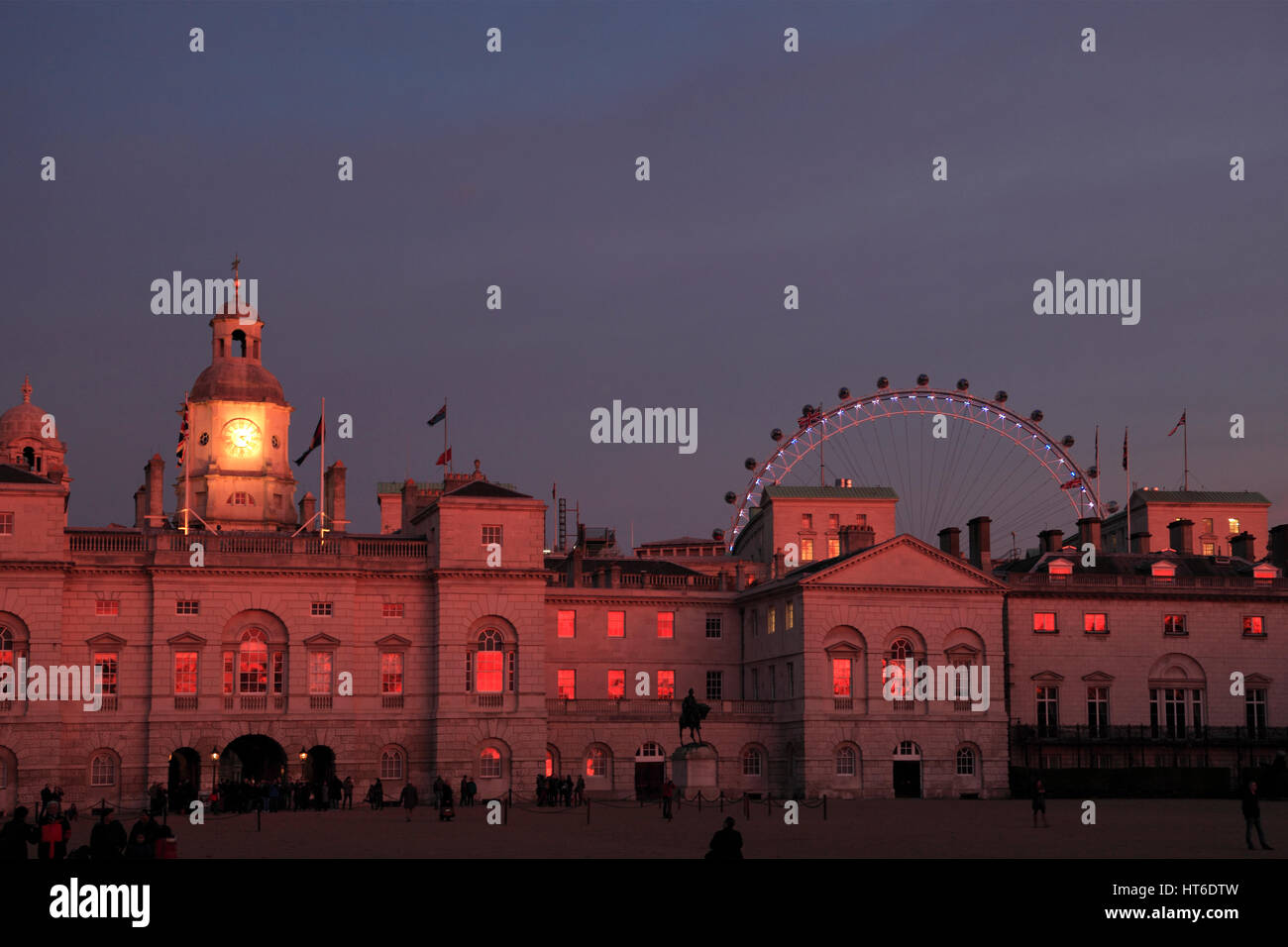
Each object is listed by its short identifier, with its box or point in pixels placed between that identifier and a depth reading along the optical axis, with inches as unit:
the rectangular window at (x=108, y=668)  2974.9
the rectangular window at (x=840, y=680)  3319.4
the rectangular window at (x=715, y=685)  3567.9
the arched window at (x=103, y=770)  2938.0
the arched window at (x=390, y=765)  3095.5
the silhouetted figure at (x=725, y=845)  1076.5
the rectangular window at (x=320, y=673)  3083.2
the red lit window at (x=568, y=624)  3473.4
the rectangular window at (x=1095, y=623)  3523.6
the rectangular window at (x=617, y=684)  3489.2
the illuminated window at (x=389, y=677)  3132.4
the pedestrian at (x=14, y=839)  1213.1
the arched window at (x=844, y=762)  3299.7
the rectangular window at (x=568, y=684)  3459.6
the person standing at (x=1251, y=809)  1764.3
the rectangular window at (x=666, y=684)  3516.7
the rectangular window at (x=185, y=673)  3014.3
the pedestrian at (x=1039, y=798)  2283.5
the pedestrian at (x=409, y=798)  2630.4
